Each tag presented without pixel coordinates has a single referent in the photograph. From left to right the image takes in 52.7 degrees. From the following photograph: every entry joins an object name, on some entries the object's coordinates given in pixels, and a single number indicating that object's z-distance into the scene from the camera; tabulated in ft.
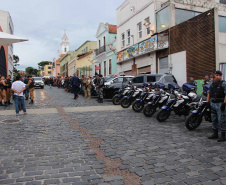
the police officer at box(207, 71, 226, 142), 17.94
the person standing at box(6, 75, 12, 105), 43.70
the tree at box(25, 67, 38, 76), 453.25
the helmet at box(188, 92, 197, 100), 23.68
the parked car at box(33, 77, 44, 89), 102.37
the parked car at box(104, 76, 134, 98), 47.91
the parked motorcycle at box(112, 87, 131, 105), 41.00
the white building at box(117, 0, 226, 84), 56.73
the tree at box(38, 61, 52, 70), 459.73
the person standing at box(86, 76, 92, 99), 52.85
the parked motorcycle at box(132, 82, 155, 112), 31.90
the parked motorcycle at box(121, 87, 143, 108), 36.51
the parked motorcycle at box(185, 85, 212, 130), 20.51
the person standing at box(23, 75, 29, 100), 52.20
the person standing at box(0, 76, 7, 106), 41.37
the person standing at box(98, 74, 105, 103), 45.14
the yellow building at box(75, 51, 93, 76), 141.06
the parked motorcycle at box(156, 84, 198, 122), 24.29
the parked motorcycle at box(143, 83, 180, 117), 27.73
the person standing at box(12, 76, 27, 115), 30.71
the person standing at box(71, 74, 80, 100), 53.47
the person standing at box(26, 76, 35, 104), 44.47
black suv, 44.34
